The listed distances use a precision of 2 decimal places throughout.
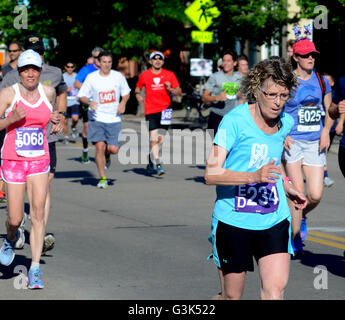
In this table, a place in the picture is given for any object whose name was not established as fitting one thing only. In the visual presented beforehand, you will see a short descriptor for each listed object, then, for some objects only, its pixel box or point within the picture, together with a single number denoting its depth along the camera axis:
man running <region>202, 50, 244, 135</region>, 13.16
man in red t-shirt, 15.77
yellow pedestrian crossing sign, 23.50
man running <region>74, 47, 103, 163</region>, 16.04
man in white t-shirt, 13.81
